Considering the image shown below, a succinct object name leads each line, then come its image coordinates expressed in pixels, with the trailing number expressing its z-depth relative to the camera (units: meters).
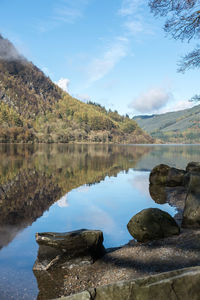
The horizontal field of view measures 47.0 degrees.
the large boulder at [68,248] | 7.50
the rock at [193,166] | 21.08
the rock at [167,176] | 20.56
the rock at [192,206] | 9.84
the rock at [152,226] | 8.97
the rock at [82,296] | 3.19
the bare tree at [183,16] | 12.35
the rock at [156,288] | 3.14
